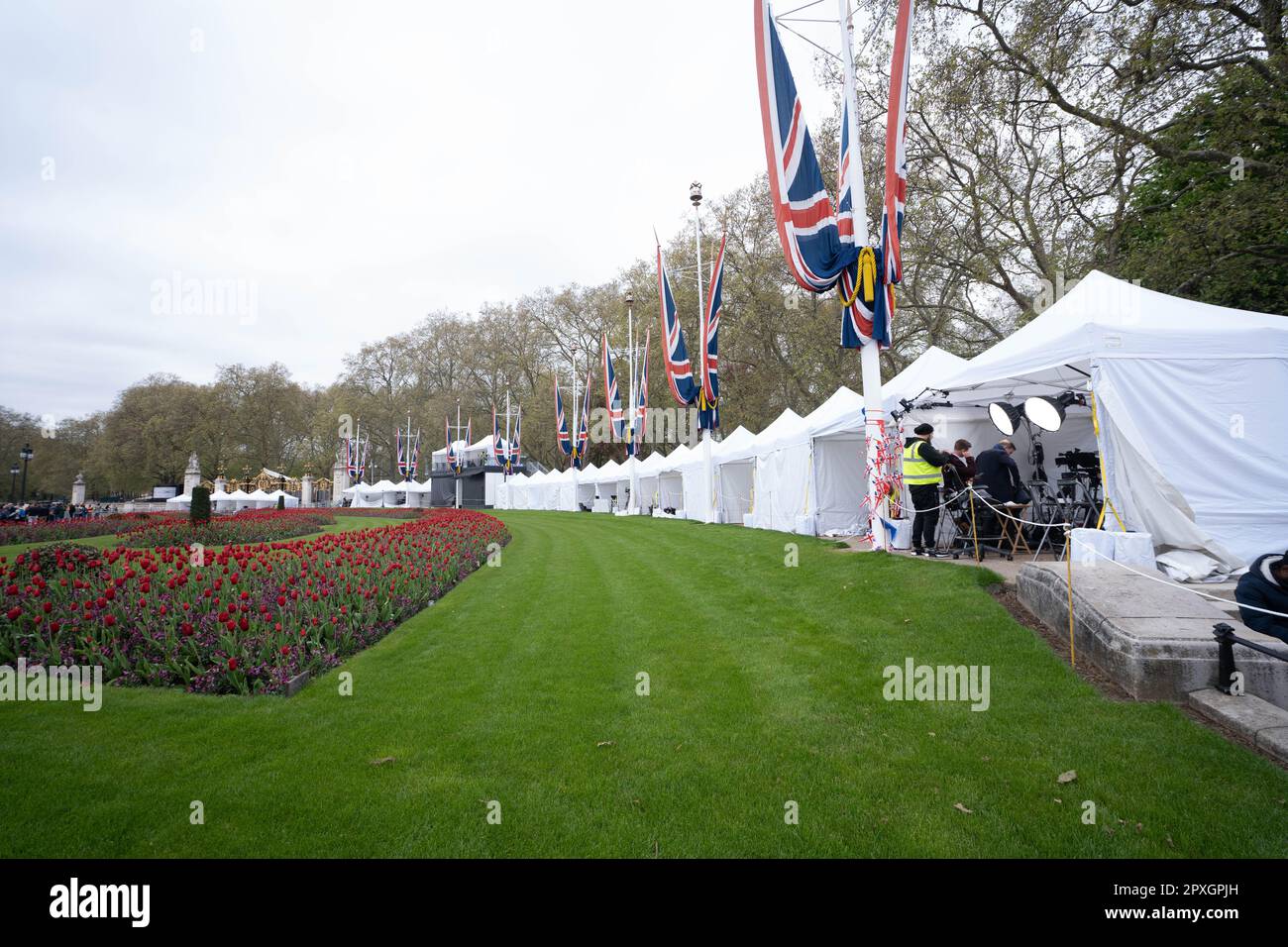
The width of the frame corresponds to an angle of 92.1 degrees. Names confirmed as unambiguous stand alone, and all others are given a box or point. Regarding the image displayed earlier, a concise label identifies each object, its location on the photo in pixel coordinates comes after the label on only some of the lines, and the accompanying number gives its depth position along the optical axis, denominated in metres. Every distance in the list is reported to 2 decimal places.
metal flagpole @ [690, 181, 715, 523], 20.44
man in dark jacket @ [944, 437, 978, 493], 9.25
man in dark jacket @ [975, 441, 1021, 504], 8.98
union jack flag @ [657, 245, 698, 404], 19.95
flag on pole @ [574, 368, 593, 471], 35.66
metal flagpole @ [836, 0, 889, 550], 10.34
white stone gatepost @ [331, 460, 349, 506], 62.72
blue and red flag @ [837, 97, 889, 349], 10.48
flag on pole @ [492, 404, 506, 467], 51.19
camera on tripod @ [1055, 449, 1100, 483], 9.51
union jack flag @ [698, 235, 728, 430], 18.53
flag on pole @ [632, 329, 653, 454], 26.77
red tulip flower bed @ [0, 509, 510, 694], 5.89
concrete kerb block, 4.34
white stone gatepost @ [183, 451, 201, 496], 46.19
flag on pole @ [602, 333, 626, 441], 26.69
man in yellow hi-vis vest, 9.16
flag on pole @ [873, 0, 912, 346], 9.72
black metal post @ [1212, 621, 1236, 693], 4.25
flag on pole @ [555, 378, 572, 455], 35.41
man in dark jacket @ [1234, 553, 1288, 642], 4.38
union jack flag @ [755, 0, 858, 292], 10.46
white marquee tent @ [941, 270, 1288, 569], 7.27
